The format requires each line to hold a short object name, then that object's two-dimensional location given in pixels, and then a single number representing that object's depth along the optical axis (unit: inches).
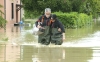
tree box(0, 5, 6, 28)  608.8
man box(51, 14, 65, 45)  495.5
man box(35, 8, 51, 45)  498.0
